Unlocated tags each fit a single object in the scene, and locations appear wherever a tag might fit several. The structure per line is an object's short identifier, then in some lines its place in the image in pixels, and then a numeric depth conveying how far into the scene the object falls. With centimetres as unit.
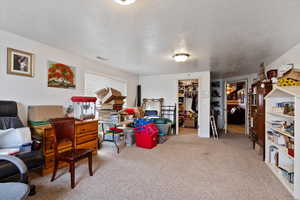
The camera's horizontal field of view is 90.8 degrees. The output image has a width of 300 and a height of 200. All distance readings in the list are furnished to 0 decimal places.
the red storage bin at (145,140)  397
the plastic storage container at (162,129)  510
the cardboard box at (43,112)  271
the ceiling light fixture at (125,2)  161
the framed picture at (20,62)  254
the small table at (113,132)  391
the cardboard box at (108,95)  409
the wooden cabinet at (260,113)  321
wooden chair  212
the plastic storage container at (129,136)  425
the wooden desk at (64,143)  246
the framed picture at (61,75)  320
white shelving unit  193
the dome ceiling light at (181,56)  345
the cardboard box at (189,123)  709
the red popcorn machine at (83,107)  338
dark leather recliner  176
